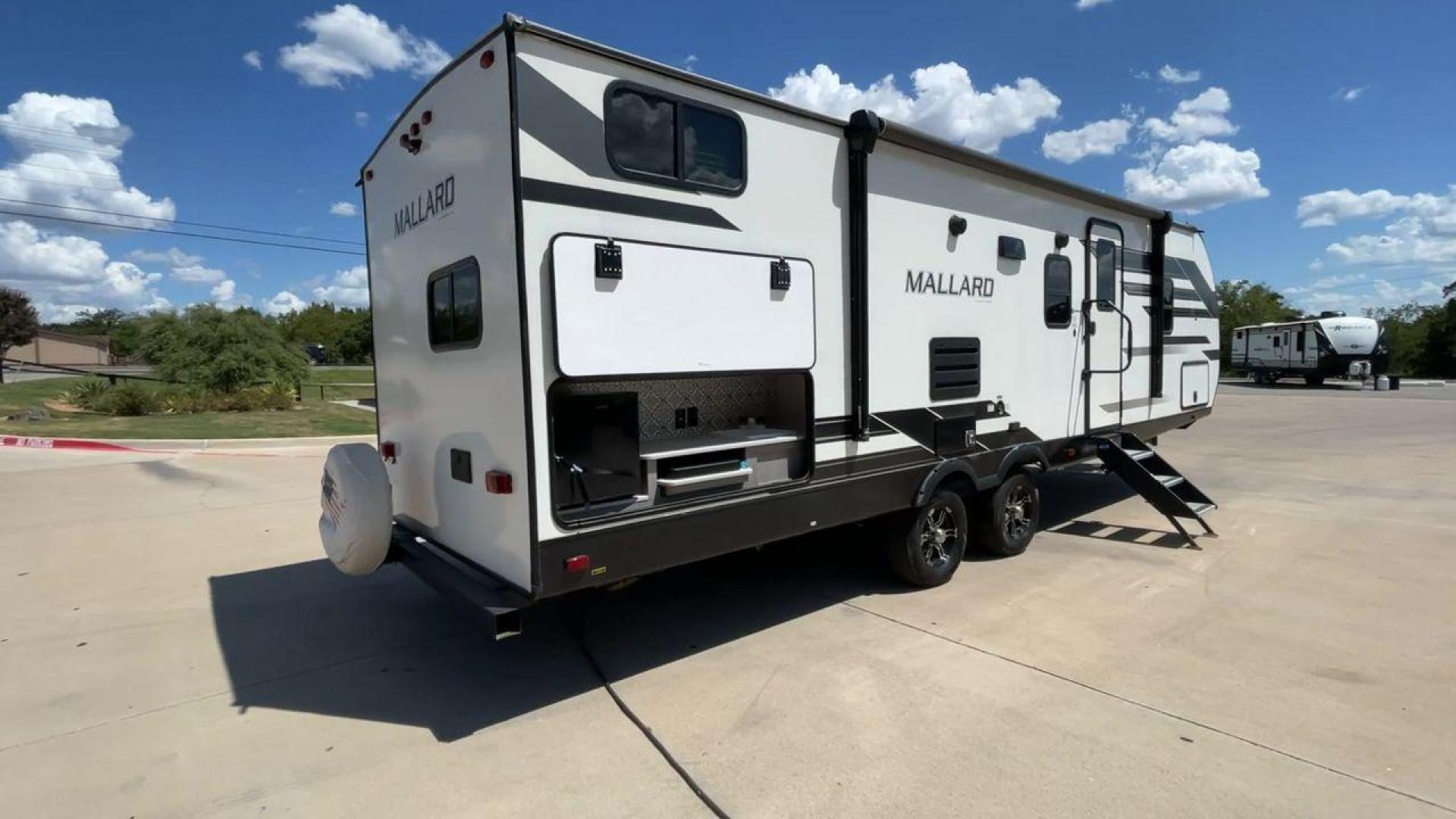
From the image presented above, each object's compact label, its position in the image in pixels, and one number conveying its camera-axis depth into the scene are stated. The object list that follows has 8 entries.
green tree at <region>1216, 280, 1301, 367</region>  57.11
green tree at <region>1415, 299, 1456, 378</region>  44.16
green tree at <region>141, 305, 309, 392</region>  17.69
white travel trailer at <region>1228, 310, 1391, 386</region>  30.69
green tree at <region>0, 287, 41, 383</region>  46.53
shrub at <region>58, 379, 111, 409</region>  17.41
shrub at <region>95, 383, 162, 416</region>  16.31
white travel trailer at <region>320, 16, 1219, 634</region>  3.32
